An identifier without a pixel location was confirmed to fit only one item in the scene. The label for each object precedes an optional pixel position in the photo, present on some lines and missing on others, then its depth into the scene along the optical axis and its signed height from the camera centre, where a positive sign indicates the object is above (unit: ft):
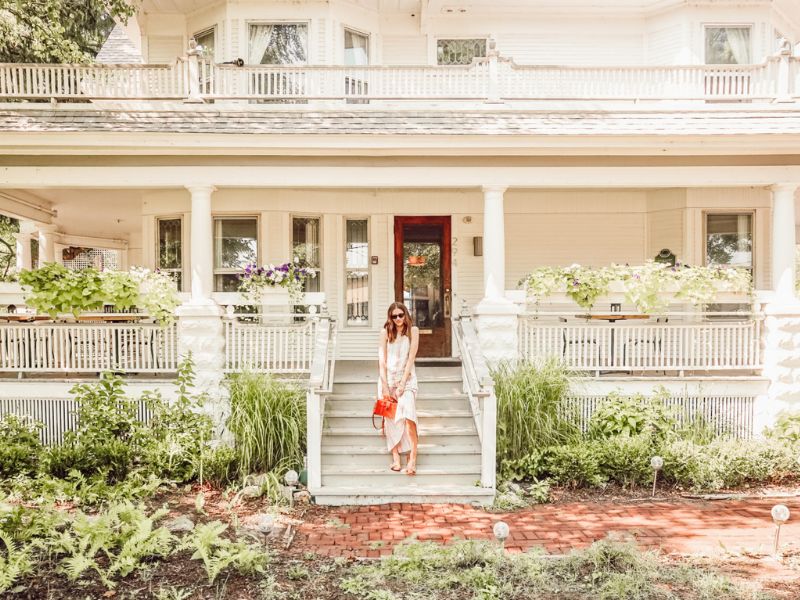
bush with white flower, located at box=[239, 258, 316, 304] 28.53 -0.14
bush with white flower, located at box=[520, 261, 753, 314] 26.18 -0.38
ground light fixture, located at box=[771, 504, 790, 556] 15.49 -6.04
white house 25.91 +4.80
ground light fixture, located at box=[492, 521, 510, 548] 14.64 -6.08
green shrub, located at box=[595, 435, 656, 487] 22.77 -6.88
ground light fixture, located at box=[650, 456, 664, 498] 21.07 -6.43
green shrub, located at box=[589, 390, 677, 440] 24.53 -5.78
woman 22.25 -3.70
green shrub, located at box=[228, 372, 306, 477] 22.85 -5.54
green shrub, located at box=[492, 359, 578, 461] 23.71 -5.28
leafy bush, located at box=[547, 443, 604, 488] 22.58 -7.02
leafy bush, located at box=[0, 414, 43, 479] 22.93 -6.37
